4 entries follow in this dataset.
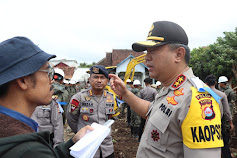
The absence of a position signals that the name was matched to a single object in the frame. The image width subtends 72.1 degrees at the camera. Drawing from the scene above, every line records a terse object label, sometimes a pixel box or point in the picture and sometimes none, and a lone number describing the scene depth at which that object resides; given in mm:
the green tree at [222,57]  15914
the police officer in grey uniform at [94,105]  3080
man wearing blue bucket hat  840
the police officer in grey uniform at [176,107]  1256
